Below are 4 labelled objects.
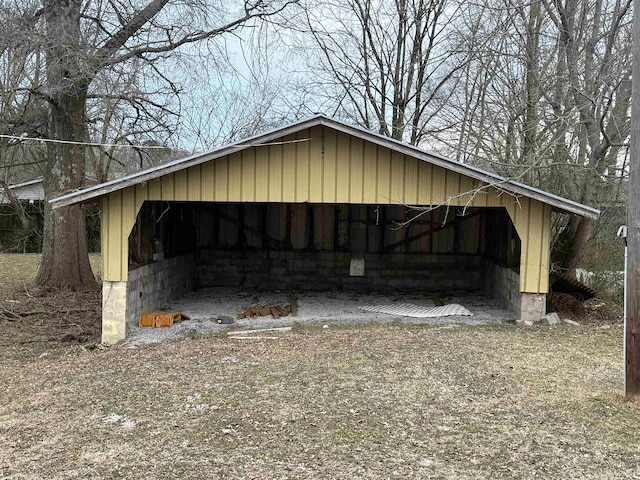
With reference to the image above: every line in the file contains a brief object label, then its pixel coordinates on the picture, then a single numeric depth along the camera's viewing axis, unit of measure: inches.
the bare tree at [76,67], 428.1
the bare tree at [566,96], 435.2
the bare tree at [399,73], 772.8
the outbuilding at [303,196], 350.0
